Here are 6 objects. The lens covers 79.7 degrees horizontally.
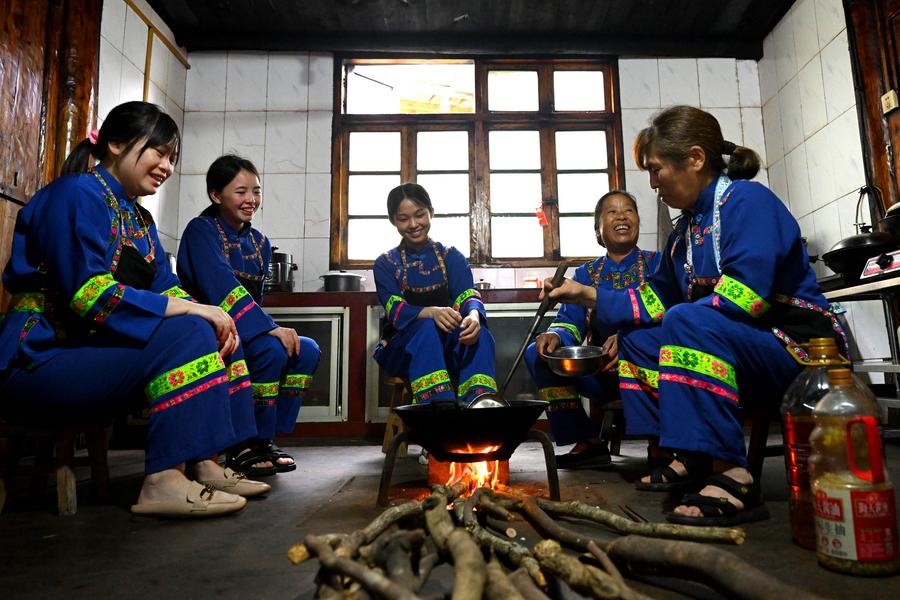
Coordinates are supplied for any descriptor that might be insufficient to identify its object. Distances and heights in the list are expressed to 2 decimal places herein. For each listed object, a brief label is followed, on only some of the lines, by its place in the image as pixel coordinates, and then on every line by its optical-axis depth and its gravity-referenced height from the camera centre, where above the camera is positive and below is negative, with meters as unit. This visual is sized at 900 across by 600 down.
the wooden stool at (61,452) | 1.50 -0.25
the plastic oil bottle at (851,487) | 0.88 -0.22
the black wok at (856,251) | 2.47 +0.48
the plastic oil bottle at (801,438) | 1.07 -0.17
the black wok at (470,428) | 1.40 -0.18
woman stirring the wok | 1.32 +0.10
